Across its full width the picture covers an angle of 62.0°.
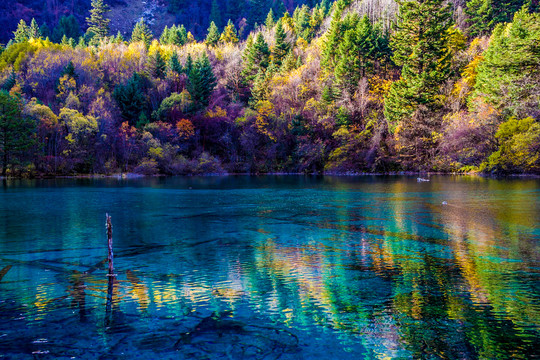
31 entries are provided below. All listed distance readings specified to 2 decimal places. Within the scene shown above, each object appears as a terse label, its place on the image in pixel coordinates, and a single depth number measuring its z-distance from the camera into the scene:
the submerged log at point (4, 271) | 12.04
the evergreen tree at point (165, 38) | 109.17
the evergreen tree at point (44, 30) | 118.69
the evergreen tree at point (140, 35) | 106.19
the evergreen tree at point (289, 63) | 80.06
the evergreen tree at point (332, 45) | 74.50
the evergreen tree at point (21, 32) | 103.38
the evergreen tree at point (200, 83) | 76.12
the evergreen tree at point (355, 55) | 69.44
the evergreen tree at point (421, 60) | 62.72
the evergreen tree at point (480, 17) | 73.62
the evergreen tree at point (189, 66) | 78.38
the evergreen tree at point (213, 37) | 107.41
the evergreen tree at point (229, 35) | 113.34
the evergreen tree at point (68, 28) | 118.44
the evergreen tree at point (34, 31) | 108.40
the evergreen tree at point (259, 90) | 79.12
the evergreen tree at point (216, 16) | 141.88
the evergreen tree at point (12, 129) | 54.00
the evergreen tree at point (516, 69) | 52.25
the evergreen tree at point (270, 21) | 113.24
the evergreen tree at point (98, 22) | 118.69
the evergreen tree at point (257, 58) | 84.81
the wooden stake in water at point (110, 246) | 11.31
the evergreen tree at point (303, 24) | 99.06
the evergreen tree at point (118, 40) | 96.61
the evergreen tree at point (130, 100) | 71.38
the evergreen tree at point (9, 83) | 67.50
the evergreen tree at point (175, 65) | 79.38
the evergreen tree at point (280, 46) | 86.19
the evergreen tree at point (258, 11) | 134.50
